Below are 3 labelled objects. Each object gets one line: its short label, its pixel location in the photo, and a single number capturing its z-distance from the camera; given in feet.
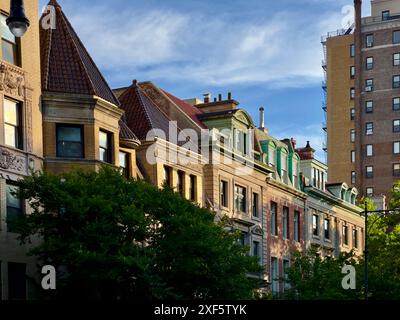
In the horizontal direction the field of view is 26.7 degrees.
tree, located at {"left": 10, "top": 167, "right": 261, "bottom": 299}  95.09
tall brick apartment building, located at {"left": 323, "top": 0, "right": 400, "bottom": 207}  379.55
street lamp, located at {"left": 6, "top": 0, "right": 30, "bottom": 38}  46.44
